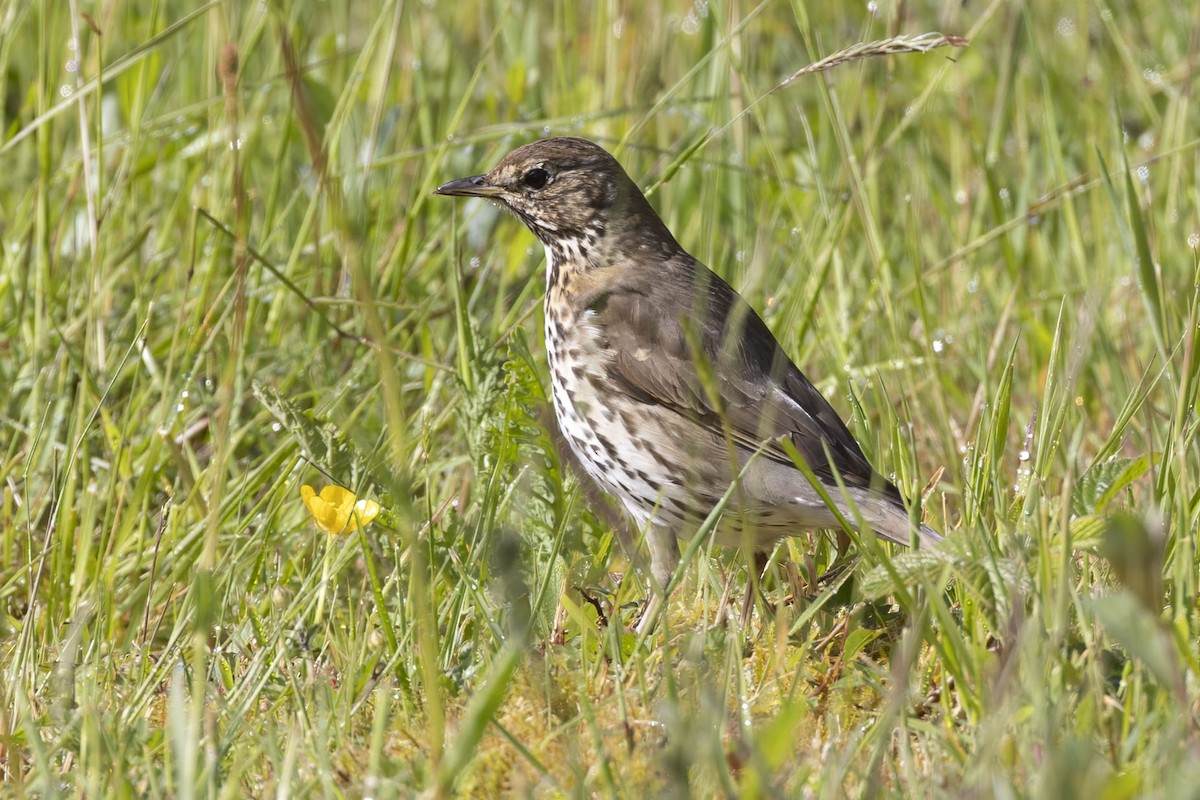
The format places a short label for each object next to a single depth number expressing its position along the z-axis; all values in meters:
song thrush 6.88
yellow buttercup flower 5.92
